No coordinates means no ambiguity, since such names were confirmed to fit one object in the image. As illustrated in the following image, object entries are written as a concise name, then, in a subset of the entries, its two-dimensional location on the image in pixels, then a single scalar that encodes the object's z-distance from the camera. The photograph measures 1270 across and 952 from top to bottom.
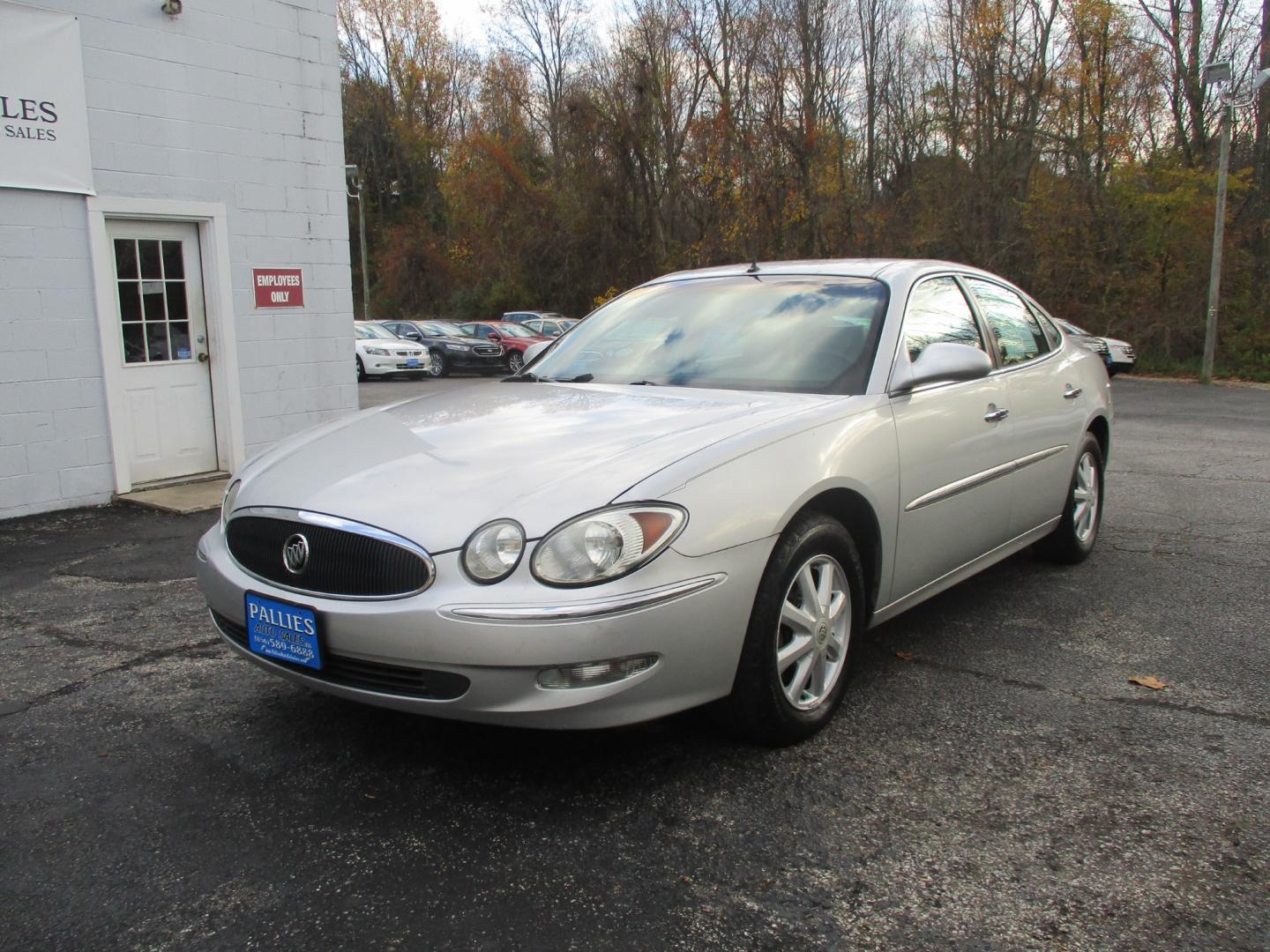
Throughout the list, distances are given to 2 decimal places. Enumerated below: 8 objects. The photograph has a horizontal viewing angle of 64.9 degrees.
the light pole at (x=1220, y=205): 16.45
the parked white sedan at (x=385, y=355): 22.53
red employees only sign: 8.33
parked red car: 24.30
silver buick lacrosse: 2.56
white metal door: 7.64
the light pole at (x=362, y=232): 40.16
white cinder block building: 6.97
